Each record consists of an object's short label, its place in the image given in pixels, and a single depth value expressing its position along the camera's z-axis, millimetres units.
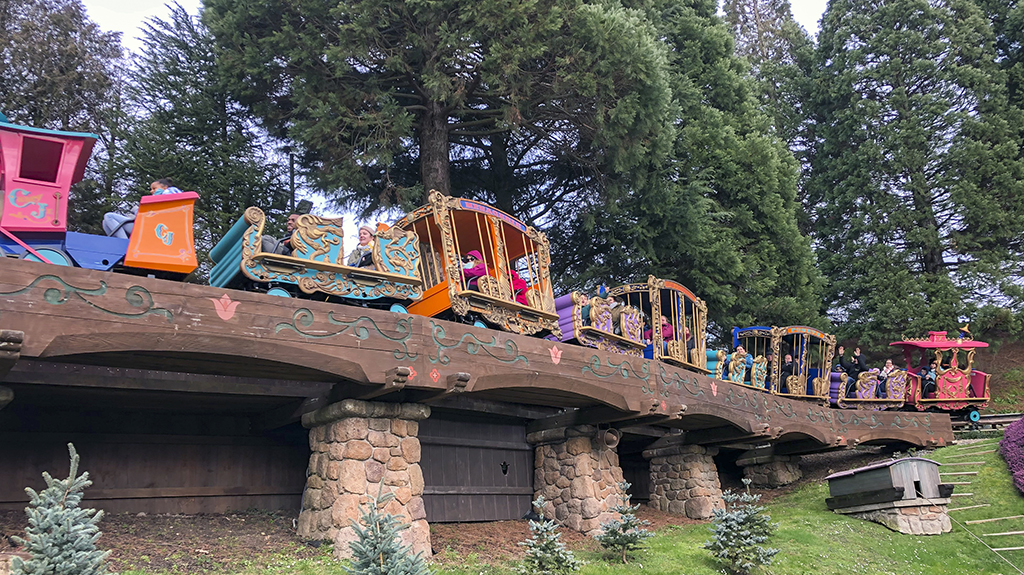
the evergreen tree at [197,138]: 13898
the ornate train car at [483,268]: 9555
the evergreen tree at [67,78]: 14383
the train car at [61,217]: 6805
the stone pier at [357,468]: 8320
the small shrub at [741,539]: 9750
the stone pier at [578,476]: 11438
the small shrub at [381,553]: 5102
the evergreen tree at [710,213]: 16703
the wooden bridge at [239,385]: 6551
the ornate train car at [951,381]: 18891
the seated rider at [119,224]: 7602
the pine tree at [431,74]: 13594
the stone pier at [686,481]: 13953
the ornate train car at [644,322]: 11164
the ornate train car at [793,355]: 15734
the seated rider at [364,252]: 9195
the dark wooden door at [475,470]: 11072
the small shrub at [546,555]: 7875
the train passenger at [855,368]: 17766
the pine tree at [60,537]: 4438
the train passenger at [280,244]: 8172
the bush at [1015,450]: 14336
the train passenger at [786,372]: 16078
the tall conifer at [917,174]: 22719
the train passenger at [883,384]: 18094
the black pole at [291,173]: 15810
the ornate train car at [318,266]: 7922
